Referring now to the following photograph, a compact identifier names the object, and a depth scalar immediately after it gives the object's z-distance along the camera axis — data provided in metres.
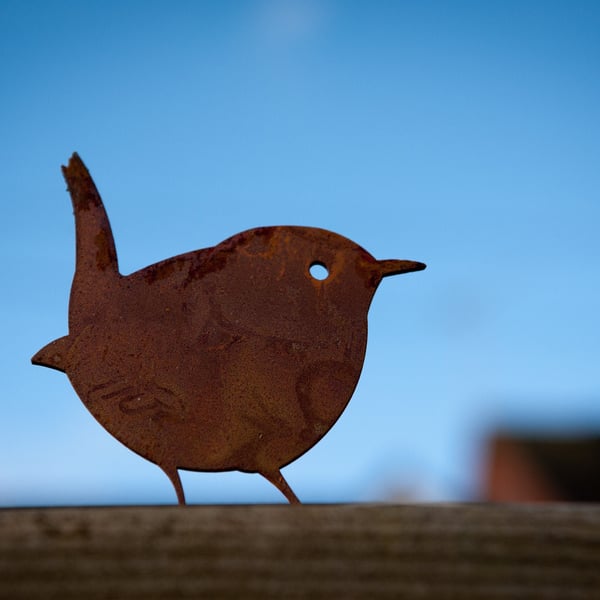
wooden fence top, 0.54
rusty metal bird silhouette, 0.61
